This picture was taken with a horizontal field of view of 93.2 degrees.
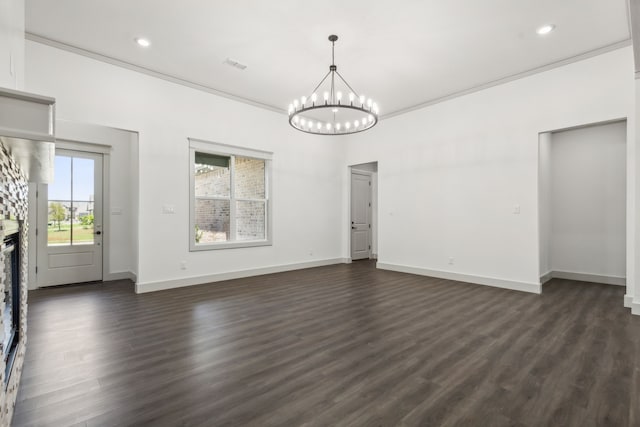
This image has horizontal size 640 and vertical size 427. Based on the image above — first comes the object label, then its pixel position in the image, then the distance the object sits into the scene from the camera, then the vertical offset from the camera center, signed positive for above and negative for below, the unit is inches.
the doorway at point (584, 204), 206.8 +8.4
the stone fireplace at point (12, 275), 52.3 -15.5
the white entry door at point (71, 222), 204.7 -3.6
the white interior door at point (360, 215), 324.0 +1.6
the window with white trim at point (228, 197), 216.1 +15.5
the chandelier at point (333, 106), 158.6 +88.9
